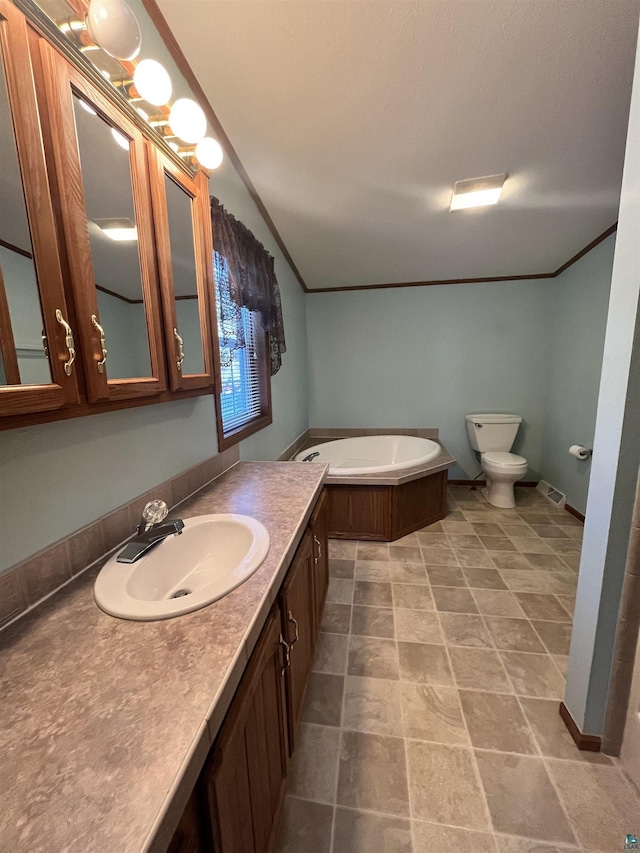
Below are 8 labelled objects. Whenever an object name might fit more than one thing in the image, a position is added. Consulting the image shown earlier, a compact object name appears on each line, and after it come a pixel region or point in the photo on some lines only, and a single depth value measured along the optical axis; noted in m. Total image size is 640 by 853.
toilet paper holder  2.62
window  1.62
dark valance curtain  1.58
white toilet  2.99
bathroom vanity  0.38
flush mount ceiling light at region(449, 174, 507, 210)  1.92
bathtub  3.41
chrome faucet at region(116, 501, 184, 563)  0.87
